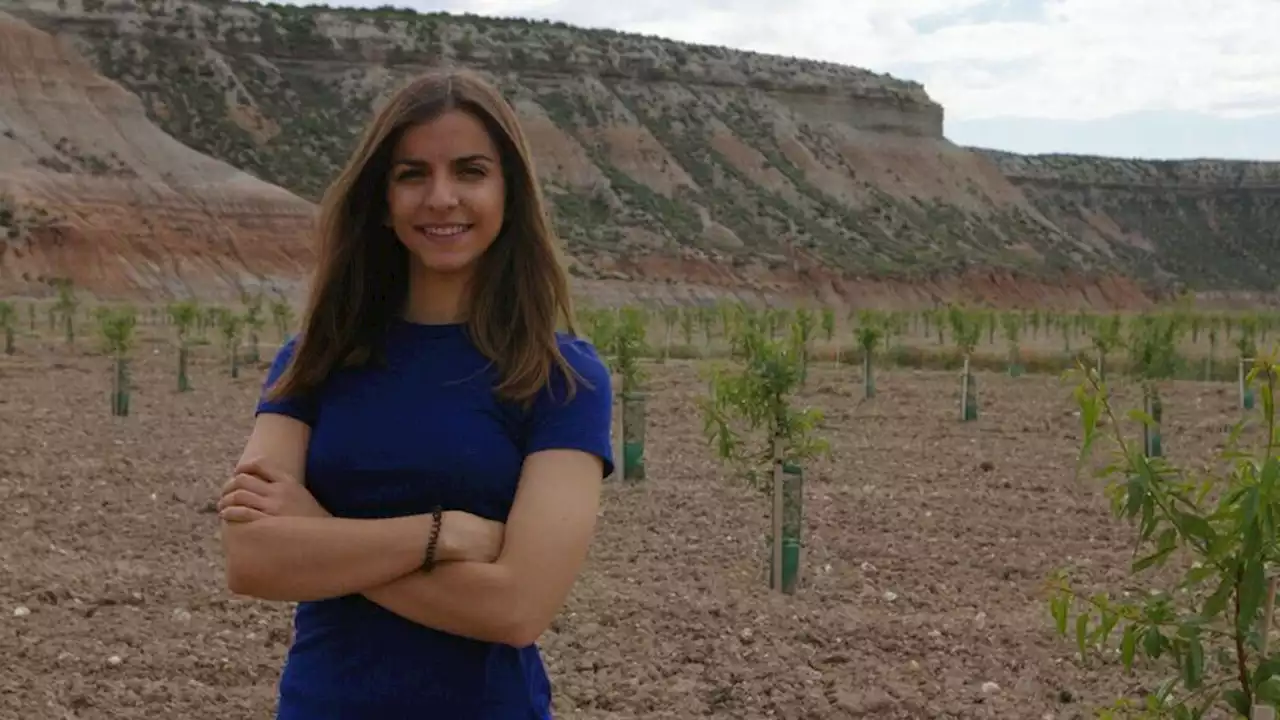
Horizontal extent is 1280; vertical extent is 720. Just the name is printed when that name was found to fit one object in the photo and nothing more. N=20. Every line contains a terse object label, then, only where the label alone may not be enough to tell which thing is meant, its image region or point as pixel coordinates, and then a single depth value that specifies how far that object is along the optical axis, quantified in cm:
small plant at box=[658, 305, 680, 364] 3278
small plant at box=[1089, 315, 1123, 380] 1978
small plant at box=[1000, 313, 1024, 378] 2746
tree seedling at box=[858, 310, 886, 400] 2145
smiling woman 216
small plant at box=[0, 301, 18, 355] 2866
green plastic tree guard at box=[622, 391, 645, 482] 1207
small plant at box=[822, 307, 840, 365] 3488
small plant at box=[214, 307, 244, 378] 2408
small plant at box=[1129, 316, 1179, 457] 1380
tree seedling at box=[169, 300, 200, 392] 2052
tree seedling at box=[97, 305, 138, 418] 1622
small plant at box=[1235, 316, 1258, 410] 1930
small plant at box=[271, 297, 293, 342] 3441
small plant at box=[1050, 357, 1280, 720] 237
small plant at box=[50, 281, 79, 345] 3134
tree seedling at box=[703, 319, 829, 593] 783
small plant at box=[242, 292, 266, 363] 2792
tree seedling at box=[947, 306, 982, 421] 1800
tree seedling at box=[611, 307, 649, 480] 1212
